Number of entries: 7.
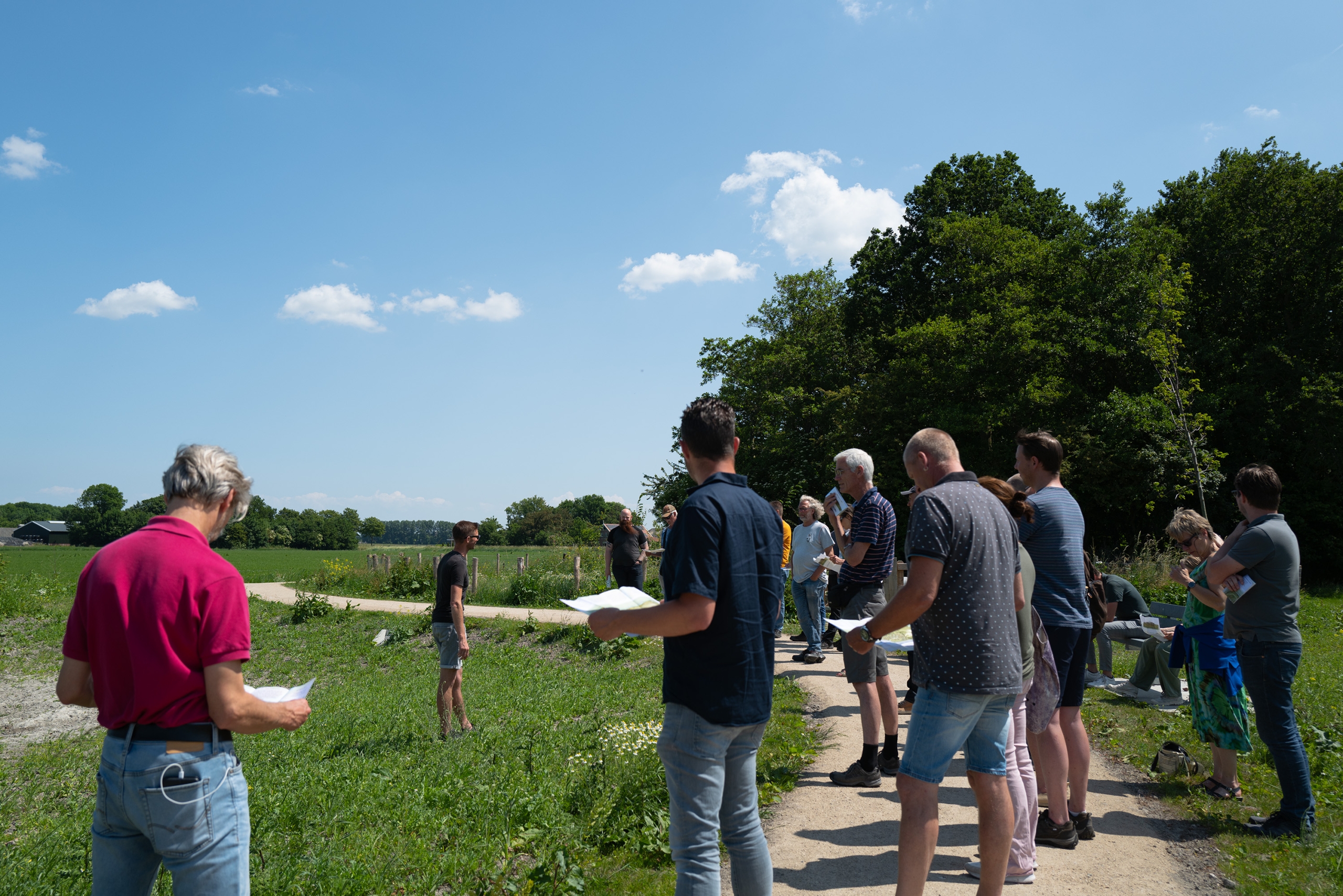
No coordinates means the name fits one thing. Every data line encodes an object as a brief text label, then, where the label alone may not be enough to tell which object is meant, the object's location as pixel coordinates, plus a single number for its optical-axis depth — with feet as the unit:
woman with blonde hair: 15.28
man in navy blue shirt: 8.18
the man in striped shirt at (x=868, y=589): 15.75
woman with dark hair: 11.56
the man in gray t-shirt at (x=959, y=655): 9.52
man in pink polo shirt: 6.90
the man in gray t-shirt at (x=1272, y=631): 13.47
